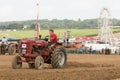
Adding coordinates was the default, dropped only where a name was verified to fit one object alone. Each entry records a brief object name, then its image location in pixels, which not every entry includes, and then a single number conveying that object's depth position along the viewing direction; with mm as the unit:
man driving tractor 18795
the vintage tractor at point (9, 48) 35719
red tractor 18125
